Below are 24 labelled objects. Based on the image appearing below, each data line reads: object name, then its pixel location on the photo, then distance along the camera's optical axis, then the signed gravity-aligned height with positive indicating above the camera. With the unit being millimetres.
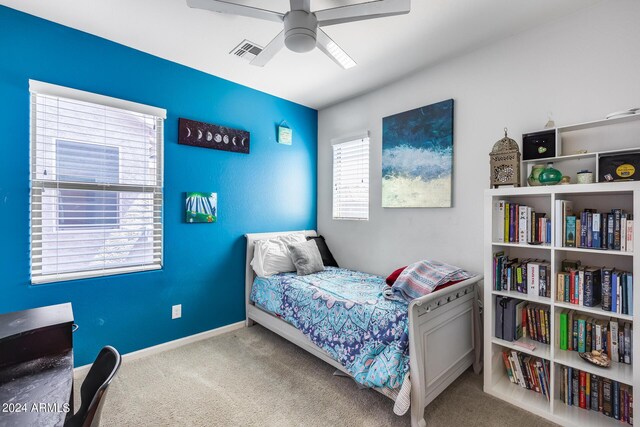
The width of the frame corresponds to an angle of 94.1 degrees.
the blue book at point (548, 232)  1888 -114
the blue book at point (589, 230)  1717 -93
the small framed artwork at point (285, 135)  3482 +940
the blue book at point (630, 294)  1577 -424
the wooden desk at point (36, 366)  898 -596
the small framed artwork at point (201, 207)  2791 +71
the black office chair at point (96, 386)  865 -574
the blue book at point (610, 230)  1655 -89
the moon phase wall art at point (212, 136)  2768 +773
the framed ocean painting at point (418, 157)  2604 +537
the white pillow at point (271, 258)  3045 -453
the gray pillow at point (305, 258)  3008 -456
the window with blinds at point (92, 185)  2127 +234
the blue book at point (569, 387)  1844 -1075
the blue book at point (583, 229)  1746 -88
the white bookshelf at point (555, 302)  1562 -539
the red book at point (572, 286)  1781 -434
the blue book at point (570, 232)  1793 -108
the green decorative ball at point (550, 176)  1878 +240
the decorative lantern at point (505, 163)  2033 +357
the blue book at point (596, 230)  1688 -91
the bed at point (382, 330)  1728 -811
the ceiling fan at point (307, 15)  1551 +1085
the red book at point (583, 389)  1795 -1057
